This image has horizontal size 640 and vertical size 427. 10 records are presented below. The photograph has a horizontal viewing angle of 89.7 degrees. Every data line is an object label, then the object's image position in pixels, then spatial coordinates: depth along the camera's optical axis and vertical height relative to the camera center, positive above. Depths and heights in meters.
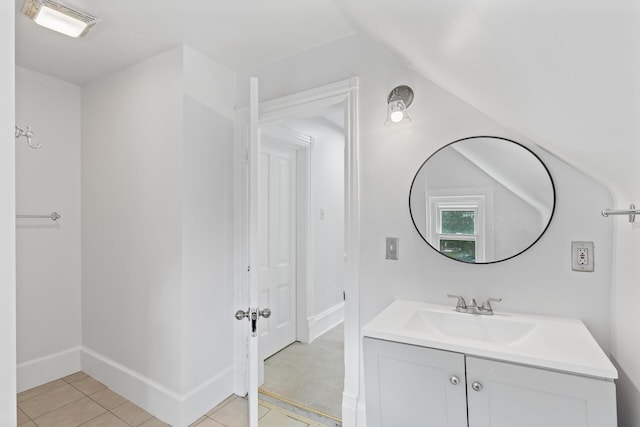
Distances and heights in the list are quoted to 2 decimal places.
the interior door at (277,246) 2.92 -0.34
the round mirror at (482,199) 1.50 +0.05
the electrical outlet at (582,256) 1.40 -0.20
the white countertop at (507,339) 1.04 -0.49
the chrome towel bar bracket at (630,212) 1.06 -0.01
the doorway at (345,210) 1.48 +0.00
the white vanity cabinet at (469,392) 1.00 -0.63
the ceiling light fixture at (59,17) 1.61 +1.03
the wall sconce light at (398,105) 1.71 +0.57
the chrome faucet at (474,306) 1.52 -0.46
